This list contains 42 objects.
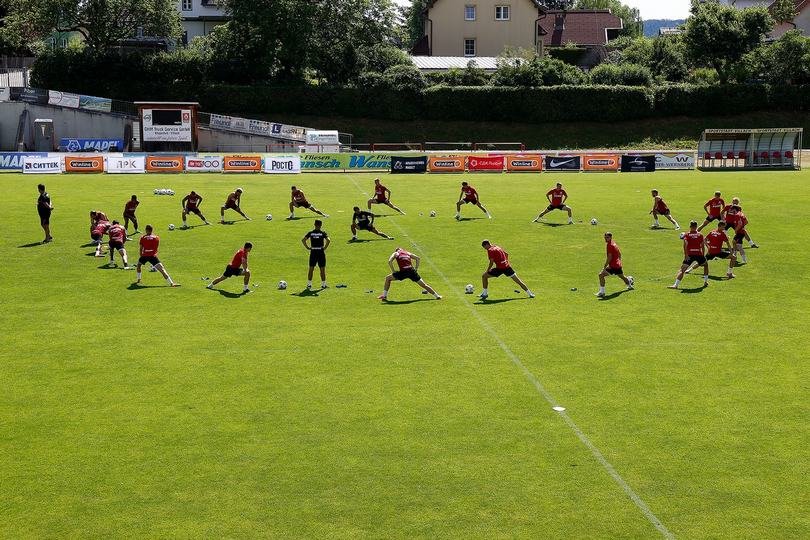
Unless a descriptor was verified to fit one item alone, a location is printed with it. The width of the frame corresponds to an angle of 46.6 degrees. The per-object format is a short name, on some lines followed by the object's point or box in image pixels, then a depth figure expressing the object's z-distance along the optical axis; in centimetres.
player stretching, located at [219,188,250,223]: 4138
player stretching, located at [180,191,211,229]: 4038
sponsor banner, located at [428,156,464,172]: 6662
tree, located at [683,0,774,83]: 9462
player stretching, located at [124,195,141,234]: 3706
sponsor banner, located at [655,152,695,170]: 6844
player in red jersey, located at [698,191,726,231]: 3653
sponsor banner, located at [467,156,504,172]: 6695
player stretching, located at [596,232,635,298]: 2817
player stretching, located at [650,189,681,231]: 3988
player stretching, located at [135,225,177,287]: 2909
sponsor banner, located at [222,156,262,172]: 6525
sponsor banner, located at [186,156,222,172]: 6525
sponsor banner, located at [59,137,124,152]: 7738
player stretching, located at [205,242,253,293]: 2842
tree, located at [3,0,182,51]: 8750
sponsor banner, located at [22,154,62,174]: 6303
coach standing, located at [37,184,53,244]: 3684
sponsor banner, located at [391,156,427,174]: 6619
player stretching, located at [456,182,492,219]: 4260
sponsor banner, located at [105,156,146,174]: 6331
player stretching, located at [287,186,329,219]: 4247
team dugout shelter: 6906
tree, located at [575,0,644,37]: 18259
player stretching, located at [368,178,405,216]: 4306
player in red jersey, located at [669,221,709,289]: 2925
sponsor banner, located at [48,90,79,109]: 8006
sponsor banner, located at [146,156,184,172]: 6441
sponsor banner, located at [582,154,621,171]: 6738
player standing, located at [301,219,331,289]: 2916
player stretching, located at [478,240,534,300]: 2738
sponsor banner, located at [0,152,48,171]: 6481
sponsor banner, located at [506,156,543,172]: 6688
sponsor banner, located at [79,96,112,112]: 8031
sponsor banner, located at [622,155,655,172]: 6750
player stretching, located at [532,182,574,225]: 4091
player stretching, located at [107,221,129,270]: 3228
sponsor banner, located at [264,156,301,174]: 6500
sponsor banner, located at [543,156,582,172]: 6750
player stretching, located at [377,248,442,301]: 2705
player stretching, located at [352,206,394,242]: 3734
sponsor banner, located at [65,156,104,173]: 6316
